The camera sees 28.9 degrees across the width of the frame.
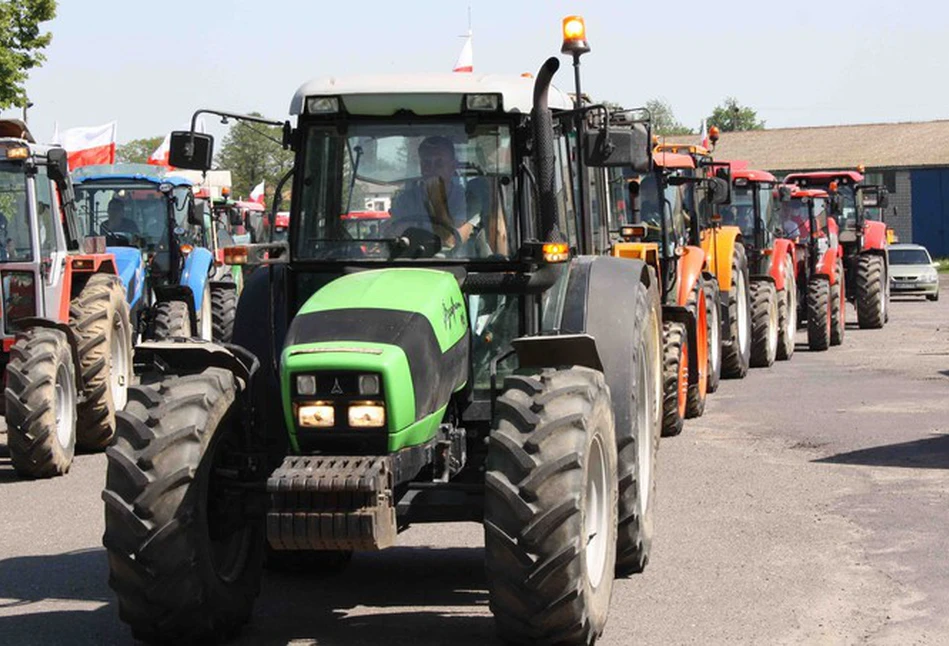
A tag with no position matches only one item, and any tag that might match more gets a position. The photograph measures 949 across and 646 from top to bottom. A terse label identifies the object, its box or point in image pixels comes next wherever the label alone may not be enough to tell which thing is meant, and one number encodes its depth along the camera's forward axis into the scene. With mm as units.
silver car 43312
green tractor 7457
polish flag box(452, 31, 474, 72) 12352
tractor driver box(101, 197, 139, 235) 21734
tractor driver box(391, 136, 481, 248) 8828
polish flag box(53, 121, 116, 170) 31906
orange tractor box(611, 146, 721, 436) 15820
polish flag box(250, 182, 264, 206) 43488
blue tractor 21172
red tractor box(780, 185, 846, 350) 26062
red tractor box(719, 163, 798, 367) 24422
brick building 74125
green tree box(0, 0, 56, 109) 32719
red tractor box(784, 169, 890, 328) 30328
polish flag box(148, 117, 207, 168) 29906
